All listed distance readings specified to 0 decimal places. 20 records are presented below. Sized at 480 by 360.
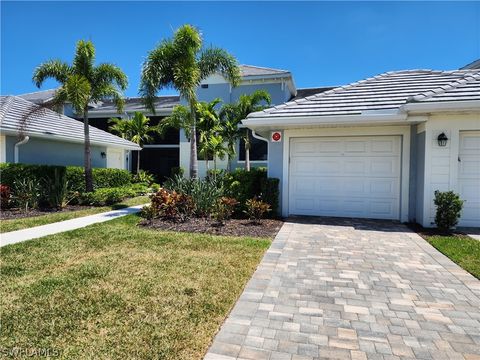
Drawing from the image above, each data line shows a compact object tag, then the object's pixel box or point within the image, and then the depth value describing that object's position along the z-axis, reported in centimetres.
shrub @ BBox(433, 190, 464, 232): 715
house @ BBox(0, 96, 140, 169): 1166
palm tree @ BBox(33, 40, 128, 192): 1105
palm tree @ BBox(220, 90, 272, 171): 1647
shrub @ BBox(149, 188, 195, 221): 877
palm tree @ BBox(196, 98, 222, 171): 1670
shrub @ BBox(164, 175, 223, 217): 910
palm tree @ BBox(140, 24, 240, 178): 1065
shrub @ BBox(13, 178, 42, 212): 1033
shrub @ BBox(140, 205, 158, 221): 897
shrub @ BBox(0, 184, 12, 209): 1005
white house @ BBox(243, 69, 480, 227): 766
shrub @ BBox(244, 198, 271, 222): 851
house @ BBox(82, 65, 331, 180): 2141
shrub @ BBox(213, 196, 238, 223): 834
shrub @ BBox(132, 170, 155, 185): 2107
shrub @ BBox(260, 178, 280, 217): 926
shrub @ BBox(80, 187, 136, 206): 1223
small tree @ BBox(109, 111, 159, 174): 2303
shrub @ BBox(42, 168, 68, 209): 1098
